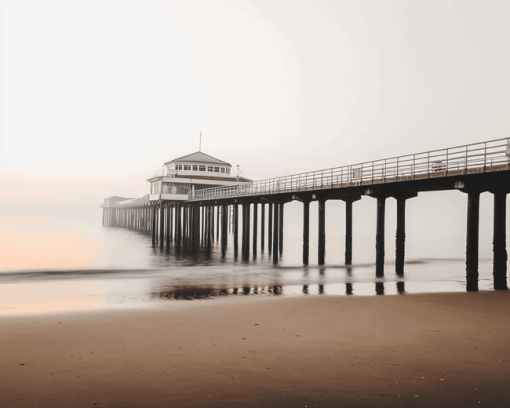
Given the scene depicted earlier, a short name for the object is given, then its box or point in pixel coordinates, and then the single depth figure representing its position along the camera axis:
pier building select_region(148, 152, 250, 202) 43.34
